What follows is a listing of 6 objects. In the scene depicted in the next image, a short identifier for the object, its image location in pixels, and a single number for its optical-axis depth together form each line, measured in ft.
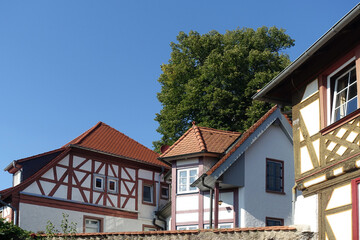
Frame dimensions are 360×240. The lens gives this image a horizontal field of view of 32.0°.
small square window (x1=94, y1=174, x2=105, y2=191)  97.88
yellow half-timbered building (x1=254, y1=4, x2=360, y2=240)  37.01
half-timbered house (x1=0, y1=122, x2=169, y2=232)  88.53
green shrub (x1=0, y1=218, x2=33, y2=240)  62.79
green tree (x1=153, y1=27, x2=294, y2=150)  117.60
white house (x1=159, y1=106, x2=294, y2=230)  76.54
